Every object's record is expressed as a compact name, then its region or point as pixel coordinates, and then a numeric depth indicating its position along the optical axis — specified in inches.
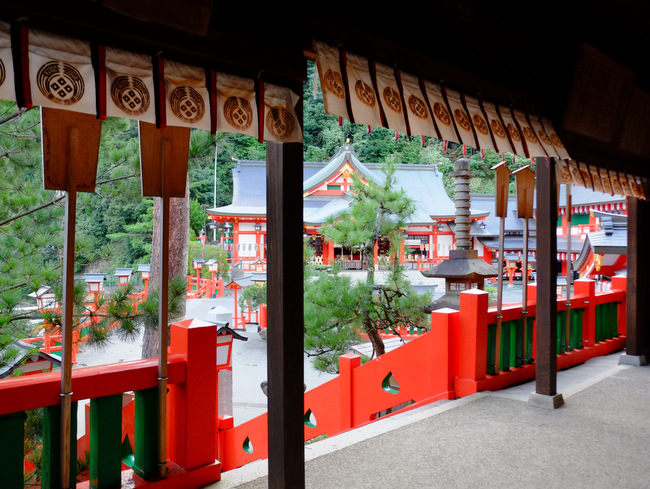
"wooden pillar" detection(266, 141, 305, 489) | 75.5
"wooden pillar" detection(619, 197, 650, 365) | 187.6
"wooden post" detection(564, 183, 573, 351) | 181.6
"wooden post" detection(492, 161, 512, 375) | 152.2
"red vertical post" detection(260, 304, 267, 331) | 542.0
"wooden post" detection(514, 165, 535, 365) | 154.4
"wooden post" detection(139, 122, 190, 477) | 76.7
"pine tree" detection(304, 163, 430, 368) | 273.3
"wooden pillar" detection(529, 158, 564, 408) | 138.5
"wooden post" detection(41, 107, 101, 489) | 65.7
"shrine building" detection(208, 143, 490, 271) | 701.3
